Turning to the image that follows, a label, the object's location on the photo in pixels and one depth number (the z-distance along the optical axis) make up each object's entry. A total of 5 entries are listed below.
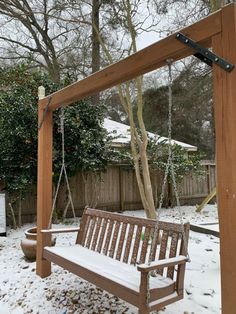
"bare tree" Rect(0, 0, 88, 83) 10.20
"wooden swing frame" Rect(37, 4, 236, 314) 1.95
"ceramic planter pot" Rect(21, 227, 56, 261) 4.80
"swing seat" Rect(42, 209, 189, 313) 2.45
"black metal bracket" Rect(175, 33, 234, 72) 1.97
